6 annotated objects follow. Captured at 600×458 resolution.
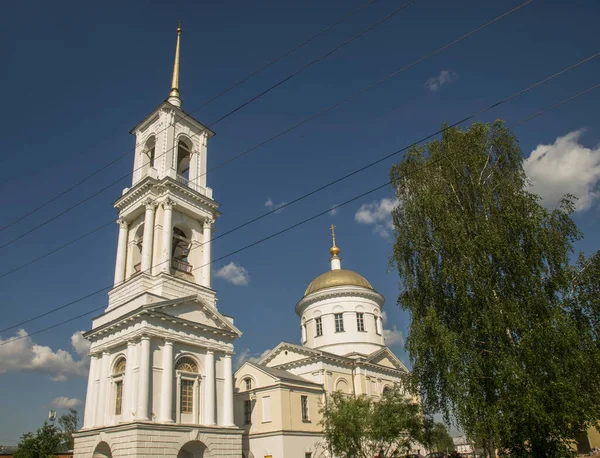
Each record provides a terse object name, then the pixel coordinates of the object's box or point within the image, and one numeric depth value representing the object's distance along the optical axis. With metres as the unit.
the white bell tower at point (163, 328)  19.50
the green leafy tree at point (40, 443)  35.10
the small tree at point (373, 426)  21.45
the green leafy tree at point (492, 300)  13.59
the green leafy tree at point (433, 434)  21.39
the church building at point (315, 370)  27.64
